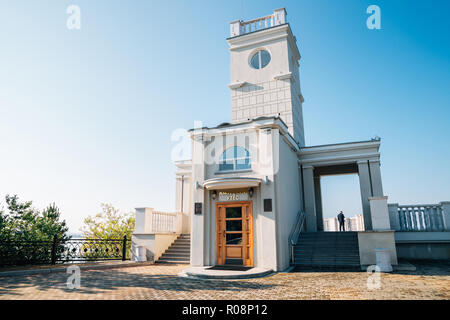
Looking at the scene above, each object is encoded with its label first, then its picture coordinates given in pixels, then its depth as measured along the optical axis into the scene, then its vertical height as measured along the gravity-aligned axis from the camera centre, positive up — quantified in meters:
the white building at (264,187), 10.51 +1.54
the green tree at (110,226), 22.14 +0.06
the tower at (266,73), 16.33 +8.85
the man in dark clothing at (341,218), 17.56 +0.35
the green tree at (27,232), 10.66 -0.17
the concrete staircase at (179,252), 13.01 -1.21
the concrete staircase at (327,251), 10.69 -1.07
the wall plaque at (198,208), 11.37 +0.70
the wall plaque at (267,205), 10.39 +0.71
